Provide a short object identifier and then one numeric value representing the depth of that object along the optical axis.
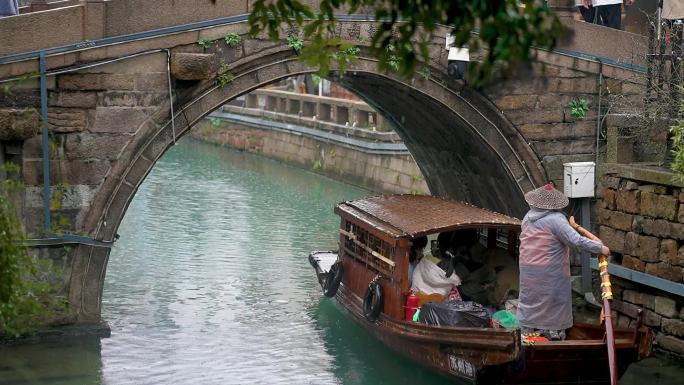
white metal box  13.88
